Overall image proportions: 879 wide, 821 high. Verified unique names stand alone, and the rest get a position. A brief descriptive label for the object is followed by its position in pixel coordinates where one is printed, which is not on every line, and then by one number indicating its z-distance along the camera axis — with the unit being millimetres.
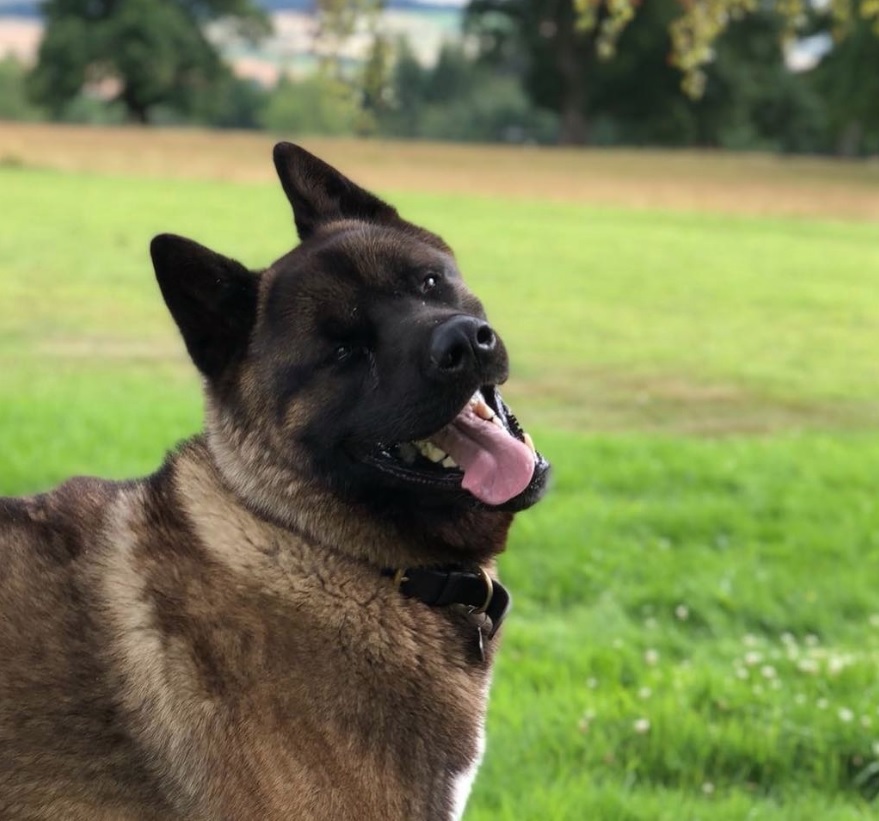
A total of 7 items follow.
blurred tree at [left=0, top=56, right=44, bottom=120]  94375
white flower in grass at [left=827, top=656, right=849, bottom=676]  4492
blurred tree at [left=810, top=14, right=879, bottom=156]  45469
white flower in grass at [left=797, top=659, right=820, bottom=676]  4512
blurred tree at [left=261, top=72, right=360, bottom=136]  100750
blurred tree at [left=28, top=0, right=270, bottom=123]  59875
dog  2535
